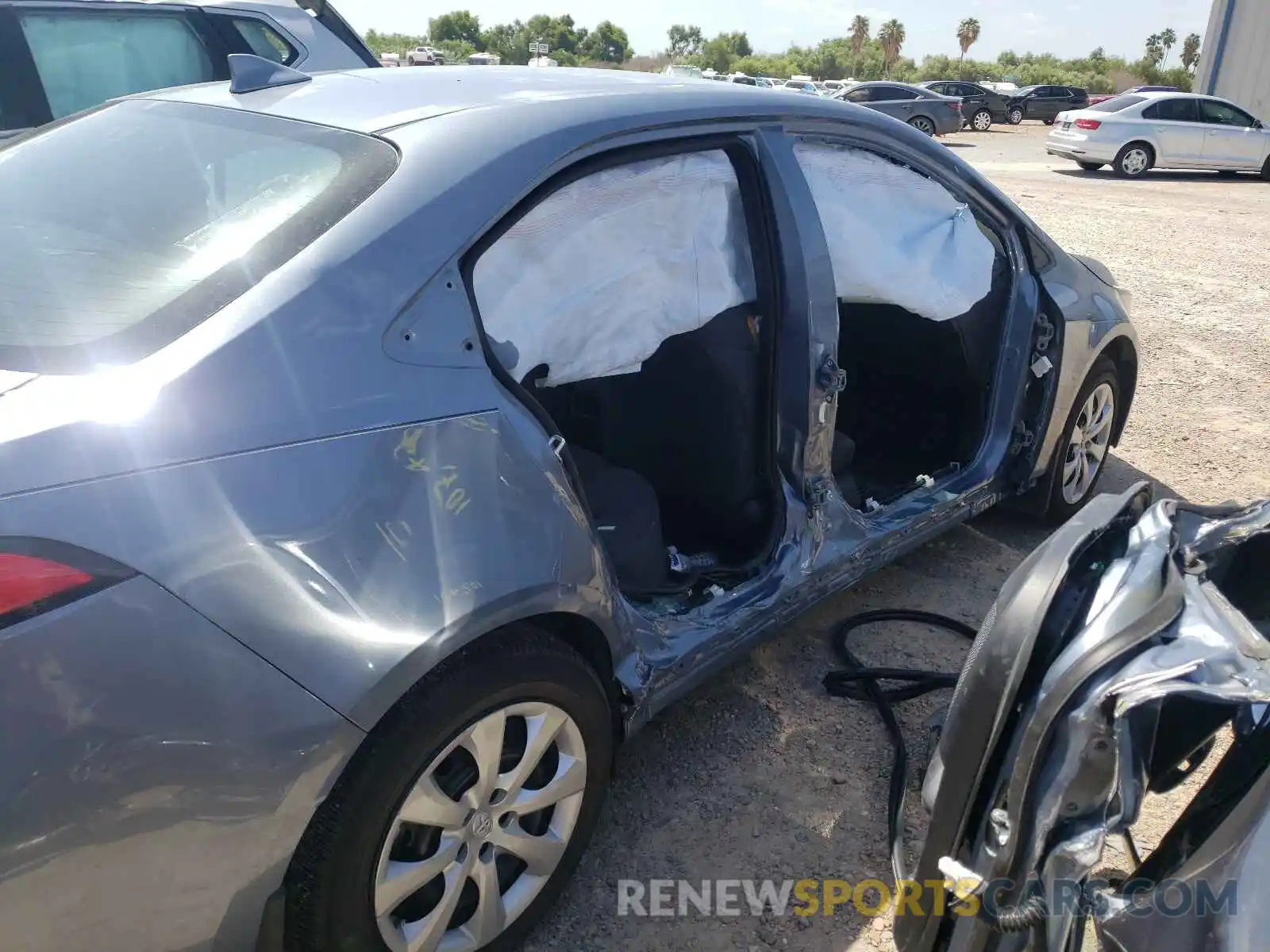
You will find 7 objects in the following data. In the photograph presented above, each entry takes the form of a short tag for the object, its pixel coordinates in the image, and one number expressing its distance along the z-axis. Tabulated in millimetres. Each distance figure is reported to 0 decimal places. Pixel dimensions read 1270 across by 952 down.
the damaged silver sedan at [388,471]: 1374
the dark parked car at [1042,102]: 30156
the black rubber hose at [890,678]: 2576
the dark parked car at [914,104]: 21297
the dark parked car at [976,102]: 27391
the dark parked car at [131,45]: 4918
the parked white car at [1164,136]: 16578
